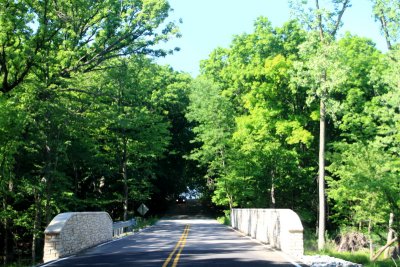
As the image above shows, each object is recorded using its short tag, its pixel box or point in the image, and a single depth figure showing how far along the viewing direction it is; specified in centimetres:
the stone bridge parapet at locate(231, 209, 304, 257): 1548
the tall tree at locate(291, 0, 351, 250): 2103
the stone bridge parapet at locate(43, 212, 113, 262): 1488
